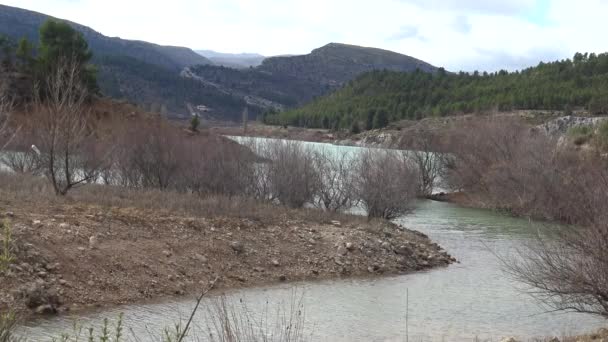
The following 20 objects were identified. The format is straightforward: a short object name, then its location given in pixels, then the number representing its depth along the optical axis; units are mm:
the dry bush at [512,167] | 40875
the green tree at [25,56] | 59500
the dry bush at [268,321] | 12477
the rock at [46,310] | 13100
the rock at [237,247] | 19891
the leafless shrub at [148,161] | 31250
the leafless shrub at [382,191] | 30156
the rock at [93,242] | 16700
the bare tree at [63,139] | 21938
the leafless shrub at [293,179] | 30141
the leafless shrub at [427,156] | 55719
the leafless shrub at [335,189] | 31000
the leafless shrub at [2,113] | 20141
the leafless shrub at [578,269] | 12172
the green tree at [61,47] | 55000
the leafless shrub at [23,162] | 31828
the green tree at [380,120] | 142625
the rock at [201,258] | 18500
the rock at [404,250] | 22916
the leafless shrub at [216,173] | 30281
